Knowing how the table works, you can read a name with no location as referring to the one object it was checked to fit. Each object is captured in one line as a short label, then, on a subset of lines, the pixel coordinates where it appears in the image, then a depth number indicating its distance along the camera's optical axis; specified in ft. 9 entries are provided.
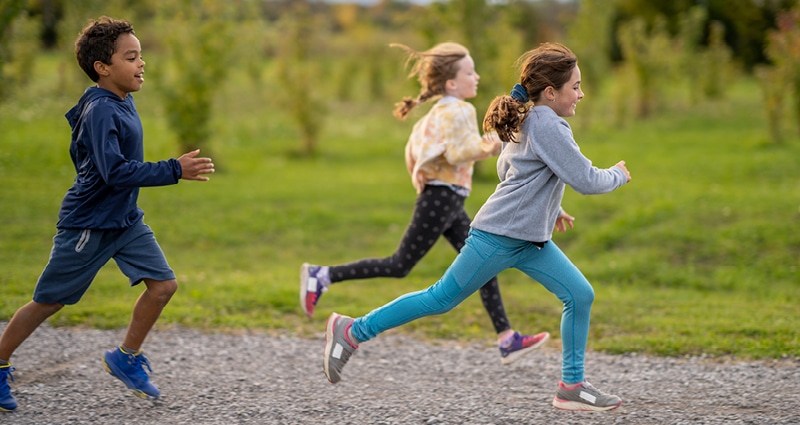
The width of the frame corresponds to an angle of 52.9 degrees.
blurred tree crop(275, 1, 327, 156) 51.98
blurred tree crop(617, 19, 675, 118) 64.39
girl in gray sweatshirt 12.41
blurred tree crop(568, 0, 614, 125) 66.54
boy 12.50
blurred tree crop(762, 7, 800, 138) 44.96
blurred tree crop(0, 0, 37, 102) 27.09
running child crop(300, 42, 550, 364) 16.21
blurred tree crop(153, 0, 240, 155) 44.45
